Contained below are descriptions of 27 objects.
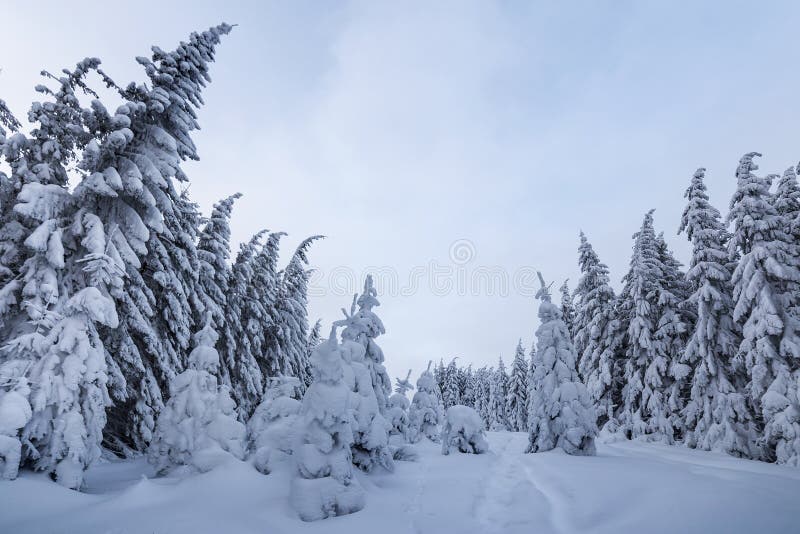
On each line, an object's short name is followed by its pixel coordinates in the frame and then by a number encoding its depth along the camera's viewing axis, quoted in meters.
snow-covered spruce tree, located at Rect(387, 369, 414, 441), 19.83
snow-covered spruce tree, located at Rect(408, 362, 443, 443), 28.70
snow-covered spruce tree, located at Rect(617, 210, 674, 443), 22.83
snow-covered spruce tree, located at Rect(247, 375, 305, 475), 10.24
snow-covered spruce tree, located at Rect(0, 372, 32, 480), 7.69
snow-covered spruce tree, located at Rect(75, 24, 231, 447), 11.36
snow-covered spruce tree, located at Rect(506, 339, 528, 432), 50.31
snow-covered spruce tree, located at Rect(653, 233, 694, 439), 22.20
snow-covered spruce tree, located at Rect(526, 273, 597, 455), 17.09
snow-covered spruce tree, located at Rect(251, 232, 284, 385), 25.69
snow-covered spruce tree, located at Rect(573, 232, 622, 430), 26.41
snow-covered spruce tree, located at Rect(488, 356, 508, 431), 62.34
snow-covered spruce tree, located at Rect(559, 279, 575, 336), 36.59
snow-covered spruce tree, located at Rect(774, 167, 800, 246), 19.44
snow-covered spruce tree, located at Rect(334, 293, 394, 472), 11.70
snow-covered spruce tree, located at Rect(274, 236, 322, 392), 27.17
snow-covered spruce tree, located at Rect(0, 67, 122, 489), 8.48
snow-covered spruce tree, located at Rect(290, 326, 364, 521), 7.69
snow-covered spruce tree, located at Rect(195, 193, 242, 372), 20.62
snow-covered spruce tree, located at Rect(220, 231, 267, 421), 21.91
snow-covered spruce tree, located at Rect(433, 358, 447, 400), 70.00
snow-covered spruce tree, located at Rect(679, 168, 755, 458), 17.66
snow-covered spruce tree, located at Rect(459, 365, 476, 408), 76.12
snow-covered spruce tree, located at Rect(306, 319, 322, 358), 42.38
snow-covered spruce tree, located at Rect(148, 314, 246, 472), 9.99
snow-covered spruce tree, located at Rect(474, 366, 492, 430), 68.11
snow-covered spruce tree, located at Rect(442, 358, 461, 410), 66.06
